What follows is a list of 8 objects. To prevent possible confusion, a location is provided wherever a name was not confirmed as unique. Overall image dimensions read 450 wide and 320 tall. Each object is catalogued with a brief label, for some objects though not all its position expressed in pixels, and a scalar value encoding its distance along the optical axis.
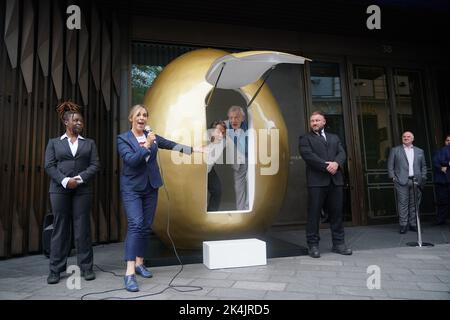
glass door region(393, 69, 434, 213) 8.20
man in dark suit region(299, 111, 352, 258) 4.66
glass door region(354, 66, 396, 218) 7.69
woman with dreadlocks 3.70
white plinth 3.99
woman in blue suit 3.36
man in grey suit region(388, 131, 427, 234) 6.49
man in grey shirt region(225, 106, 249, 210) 4.50
